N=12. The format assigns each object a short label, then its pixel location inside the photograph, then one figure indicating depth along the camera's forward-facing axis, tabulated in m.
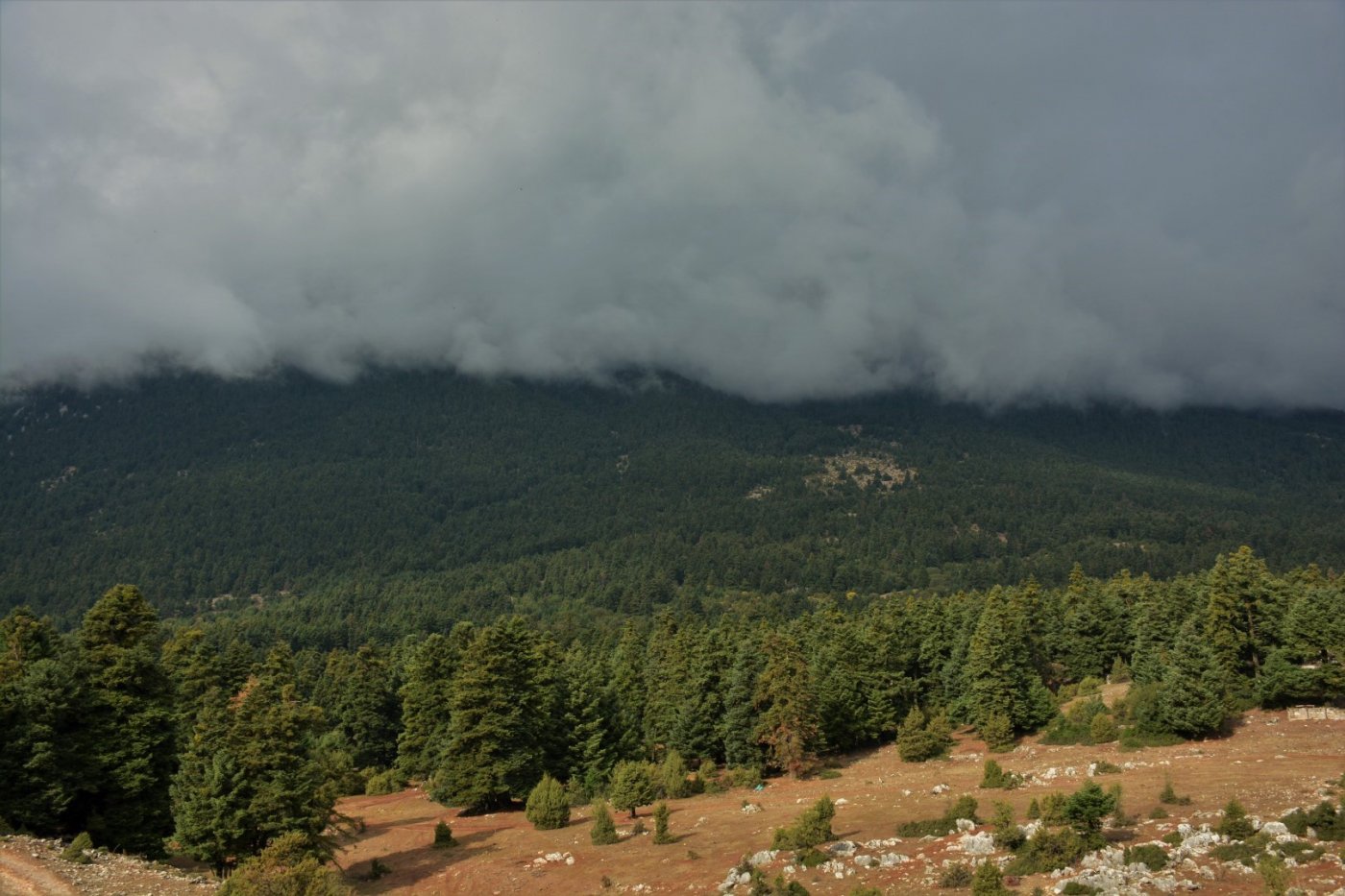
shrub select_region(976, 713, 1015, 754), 67.56
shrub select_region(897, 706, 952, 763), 67.94
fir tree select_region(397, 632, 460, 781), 75.94
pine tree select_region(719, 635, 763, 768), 70.69
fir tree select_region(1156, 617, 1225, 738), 58.72
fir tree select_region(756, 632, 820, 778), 67.19
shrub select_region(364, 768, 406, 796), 81.56
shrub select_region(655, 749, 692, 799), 62.28
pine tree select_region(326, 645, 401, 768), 92.06
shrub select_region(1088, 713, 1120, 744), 63.59
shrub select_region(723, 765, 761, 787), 65.81
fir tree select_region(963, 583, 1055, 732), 72.06
